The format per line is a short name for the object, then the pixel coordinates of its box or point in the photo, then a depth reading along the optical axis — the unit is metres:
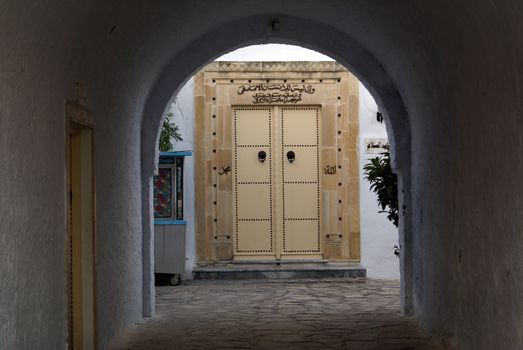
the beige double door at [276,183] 14.84
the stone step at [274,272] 14.03
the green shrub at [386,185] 10.08
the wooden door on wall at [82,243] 6.73
